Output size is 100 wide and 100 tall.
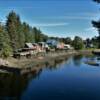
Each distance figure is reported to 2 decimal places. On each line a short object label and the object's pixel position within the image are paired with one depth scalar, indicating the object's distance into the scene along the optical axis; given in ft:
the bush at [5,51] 100.51
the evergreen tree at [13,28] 135.18
